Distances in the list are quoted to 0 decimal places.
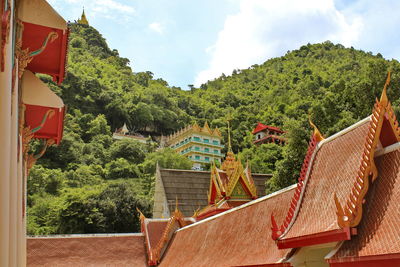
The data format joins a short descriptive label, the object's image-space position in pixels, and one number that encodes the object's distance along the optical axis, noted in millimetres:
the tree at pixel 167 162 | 54434
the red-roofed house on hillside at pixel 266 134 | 72312
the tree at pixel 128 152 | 63156
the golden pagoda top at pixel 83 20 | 140250
